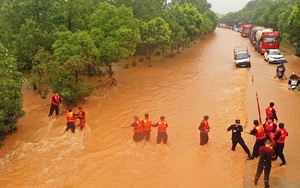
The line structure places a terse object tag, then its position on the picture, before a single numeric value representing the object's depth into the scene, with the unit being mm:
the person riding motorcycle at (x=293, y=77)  19516
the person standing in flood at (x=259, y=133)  10227
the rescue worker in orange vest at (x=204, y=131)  11461
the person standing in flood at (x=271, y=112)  12848
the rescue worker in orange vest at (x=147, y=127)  12038
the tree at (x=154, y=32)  28050
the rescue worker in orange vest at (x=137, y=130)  11984
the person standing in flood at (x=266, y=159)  8492
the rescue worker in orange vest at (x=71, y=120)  13047
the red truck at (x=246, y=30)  63069
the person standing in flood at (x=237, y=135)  10735
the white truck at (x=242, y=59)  28250
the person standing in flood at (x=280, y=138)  9617
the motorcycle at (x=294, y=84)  19438
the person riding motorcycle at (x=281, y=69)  22688
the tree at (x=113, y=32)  20328
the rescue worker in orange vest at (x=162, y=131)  11827
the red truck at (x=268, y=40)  34000
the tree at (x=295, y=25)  29500
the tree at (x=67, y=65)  16797
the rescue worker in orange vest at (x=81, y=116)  13516
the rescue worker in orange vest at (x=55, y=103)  15781
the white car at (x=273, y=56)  28900
